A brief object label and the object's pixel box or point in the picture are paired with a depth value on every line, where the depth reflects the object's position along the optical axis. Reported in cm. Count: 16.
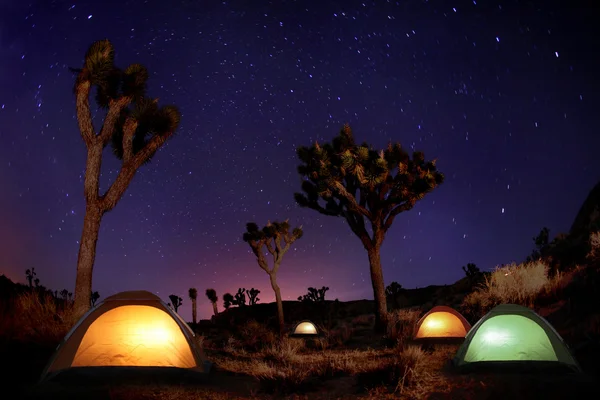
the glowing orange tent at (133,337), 836
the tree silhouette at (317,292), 4294
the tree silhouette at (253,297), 4874
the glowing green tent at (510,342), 913
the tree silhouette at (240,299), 4766
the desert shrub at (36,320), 987
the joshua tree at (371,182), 1986
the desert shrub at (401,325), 1630
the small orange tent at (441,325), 1548
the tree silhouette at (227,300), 4766
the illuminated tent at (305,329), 2148
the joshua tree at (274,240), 2812
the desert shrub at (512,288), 1544
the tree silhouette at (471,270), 3432
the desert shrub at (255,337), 1755
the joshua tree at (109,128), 1257
